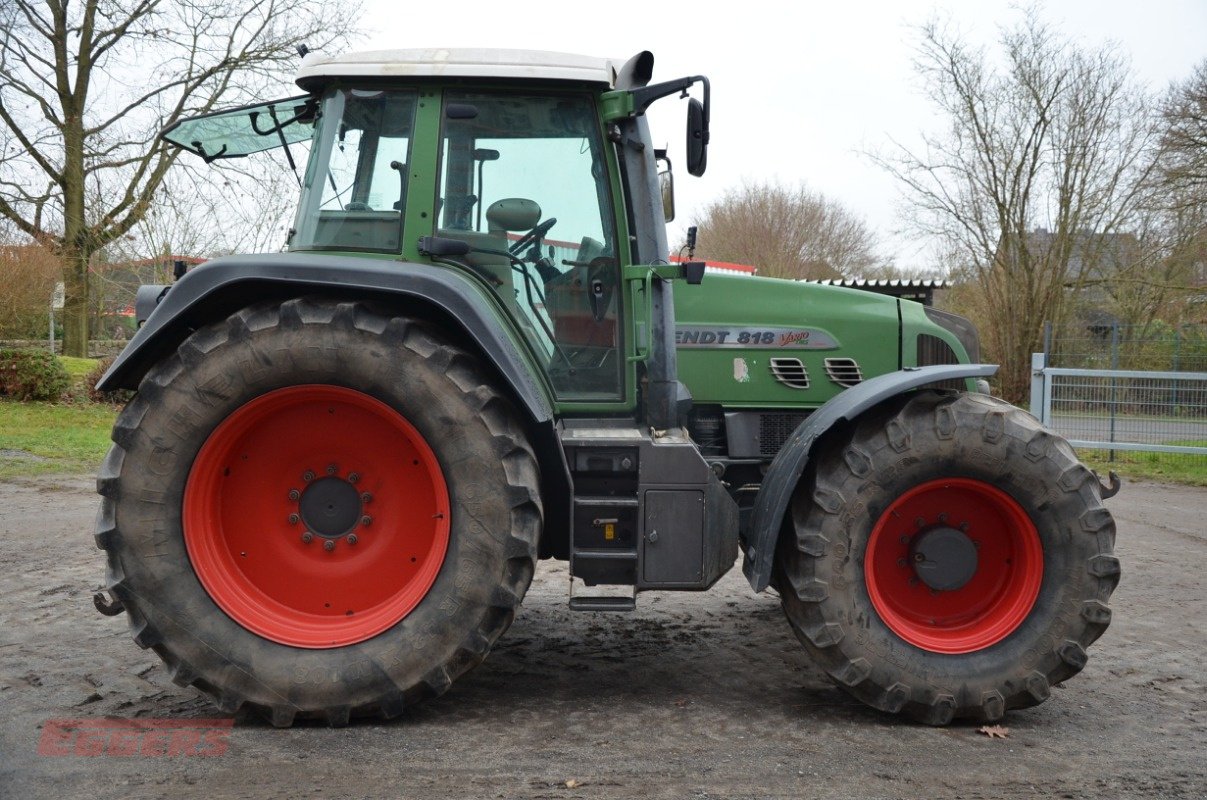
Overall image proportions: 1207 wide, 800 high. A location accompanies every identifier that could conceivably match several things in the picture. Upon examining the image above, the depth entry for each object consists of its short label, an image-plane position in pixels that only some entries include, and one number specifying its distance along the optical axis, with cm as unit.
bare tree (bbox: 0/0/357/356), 1888
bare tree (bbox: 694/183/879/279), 3023
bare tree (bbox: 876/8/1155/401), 1922
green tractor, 351
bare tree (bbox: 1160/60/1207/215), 1585
